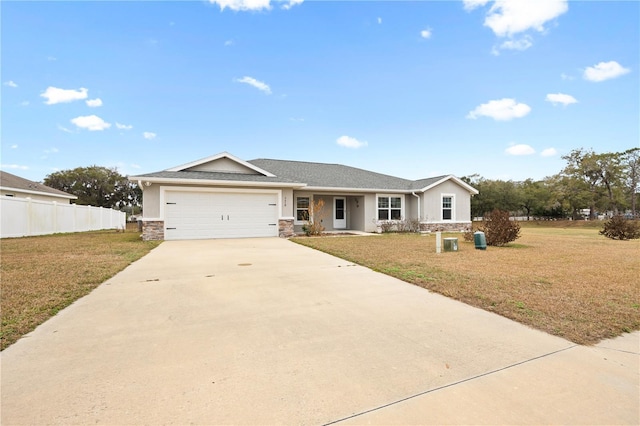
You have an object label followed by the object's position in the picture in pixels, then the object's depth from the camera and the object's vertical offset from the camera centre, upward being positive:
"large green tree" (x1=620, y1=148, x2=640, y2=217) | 37.26 +6.05
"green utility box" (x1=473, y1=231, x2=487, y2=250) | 10.60 -0.89
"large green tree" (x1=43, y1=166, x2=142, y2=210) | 40.61 +4.96
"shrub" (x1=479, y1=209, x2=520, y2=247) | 11.48 -0.51
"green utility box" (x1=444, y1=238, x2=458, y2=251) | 10.13 -0.97
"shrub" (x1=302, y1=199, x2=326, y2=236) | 15.63 -0.34
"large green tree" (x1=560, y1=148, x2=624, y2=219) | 37.72 +4.92
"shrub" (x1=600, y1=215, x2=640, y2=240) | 14.45 -0.70
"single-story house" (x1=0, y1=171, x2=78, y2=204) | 20.56 +2.30
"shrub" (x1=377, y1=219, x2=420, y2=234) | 18.12 -0.51
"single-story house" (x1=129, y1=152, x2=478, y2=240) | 13.48 +1.00
